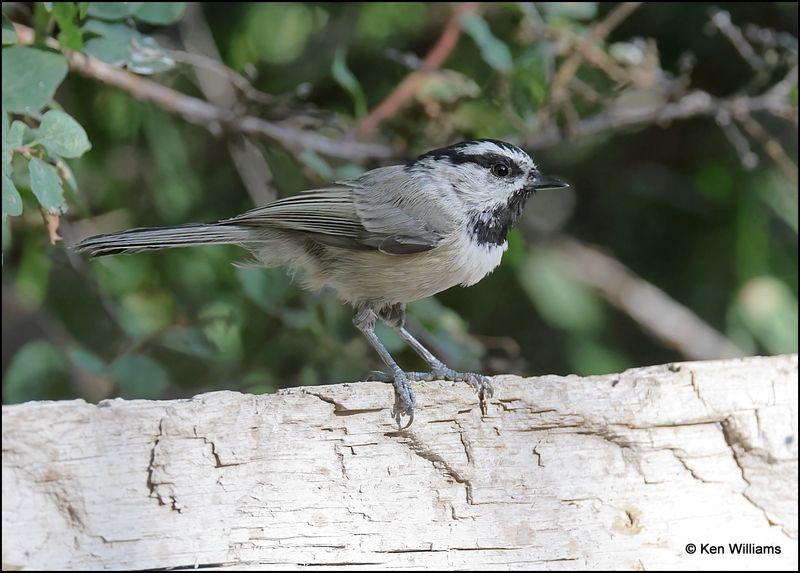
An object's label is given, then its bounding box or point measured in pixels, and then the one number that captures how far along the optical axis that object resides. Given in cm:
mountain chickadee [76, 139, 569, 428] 544
